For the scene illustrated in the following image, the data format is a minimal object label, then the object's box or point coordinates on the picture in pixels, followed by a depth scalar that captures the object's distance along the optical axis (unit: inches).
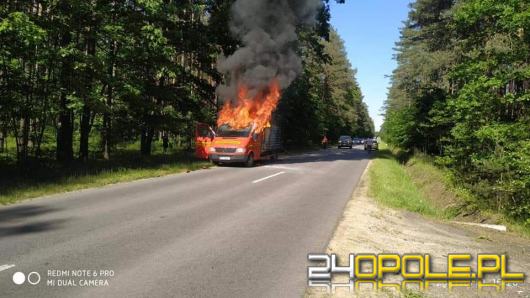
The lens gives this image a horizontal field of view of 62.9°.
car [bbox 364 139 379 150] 1984.5
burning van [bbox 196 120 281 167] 789.9
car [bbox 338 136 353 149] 2207.2
